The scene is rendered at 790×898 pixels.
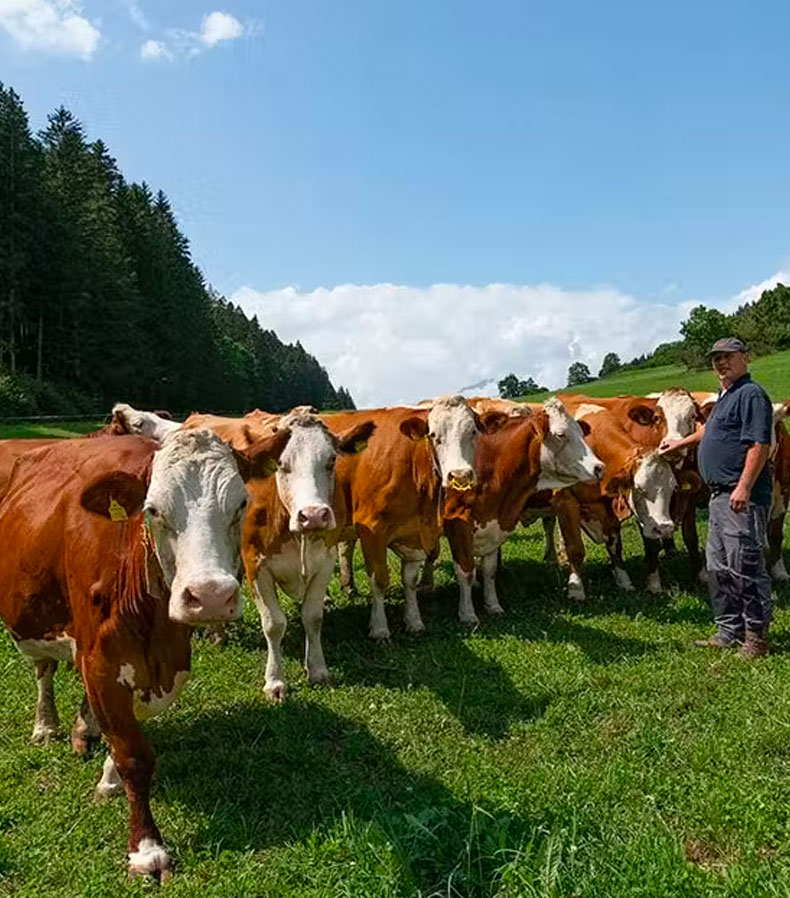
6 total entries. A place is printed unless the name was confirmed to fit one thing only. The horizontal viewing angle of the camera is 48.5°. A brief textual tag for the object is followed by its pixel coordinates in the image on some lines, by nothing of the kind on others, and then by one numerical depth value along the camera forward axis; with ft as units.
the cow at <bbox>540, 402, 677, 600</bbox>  32.17
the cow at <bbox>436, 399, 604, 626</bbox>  31.65
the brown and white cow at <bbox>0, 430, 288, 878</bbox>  13.71
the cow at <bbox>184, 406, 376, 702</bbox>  21.48
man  23.32
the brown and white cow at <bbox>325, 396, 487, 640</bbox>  28.14
